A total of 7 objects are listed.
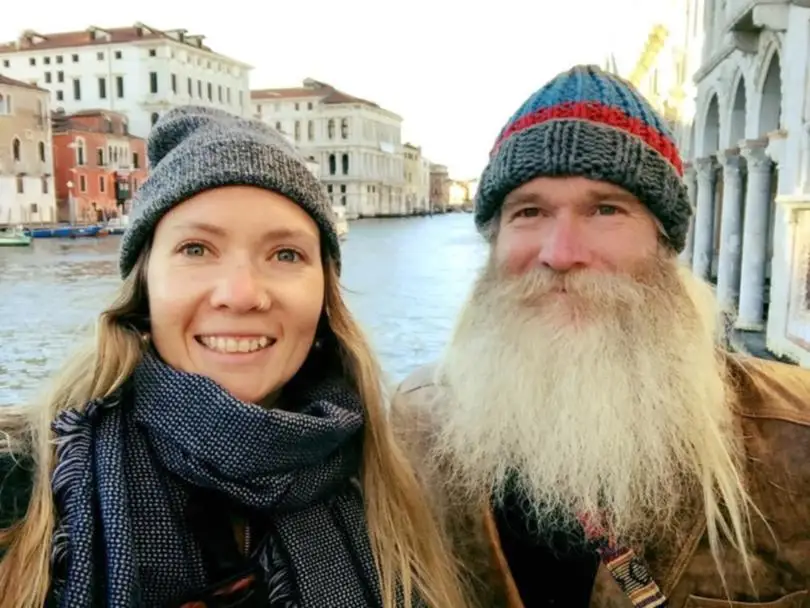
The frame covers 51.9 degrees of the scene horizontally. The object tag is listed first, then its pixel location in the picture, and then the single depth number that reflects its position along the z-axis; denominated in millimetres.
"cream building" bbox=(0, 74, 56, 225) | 33375
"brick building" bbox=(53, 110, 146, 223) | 37375
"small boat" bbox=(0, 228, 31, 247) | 27594
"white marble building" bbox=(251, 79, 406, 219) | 70688
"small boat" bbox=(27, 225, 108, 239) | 31859
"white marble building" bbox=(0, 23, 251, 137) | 52750
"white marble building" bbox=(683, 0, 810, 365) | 6648
